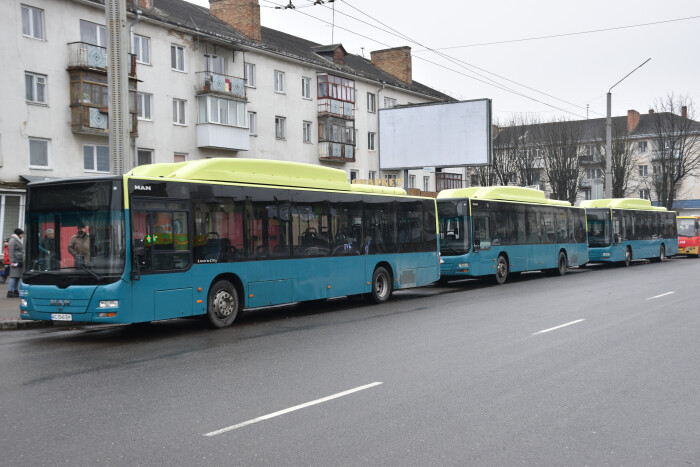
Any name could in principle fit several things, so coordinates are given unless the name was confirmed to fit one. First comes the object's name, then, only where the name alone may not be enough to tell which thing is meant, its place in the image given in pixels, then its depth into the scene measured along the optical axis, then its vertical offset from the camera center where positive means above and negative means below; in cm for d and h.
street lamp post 3847 +444
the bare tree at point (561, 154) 6281 +655
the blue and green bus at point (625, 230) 3372 -10
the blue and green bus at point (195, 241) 1135 -3
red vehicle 4518 -60
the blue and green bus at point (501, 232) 2245 -4
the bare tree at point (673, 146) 6538 +730
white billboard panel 3659 +513
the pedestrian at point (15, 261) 1805 -41
